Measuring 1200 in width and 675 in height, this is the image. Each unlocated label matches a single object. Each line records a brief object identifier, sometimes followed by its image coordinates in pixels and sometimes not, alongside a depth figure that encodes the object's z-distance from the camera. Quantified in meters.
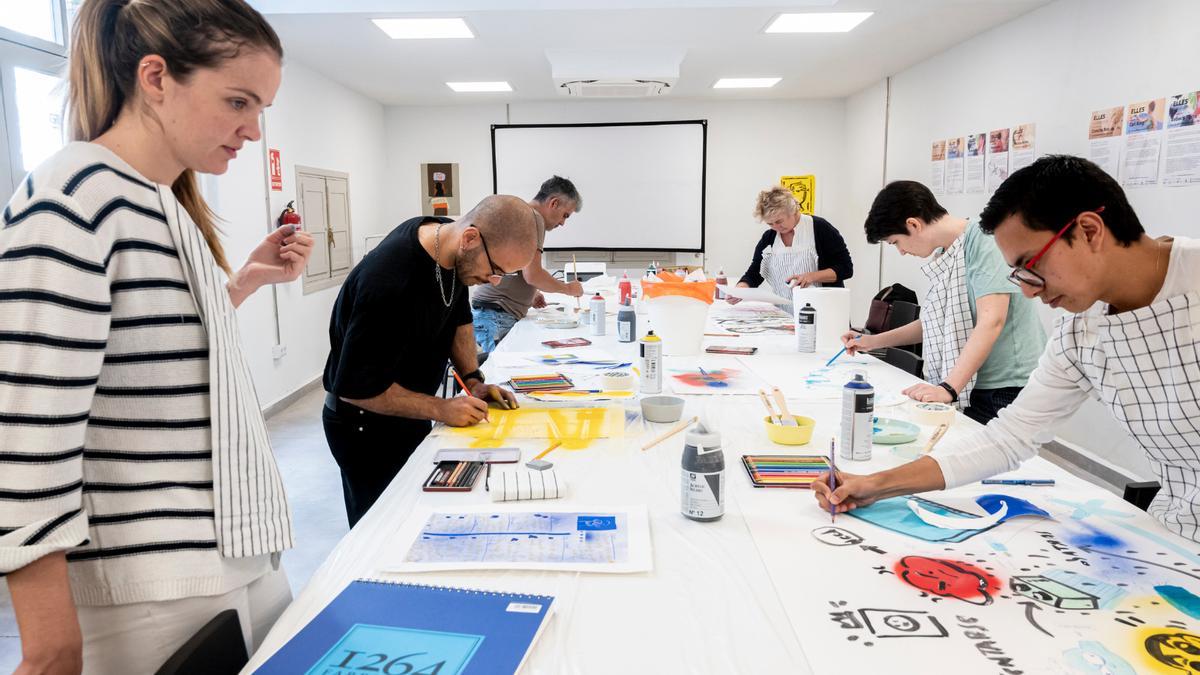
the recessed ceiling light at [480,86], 6.93
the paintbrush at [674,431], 1.88
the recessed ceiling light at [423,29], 4.67
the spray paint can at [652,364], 2.42
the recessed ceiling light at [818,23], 4.59
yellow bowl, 1.88
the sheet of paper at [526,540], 1.24
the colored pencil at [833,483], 1.44
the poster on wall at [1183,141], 3.27
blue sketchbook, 0.96
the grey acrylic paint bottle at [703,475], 1.40
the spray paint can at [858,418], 1.76
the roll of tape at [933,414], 2.05
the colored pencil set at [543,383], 2.48
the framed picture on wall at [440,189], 8.19
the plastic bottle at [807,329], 3.18
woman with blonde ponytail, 0.80
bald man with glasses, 1.87
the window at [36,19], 3.12
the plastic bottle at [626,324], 3.44
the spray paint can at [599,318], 3.71
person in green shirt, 2.38
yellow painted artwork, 1.95
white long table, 1.00
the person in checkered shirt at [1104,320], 1.35
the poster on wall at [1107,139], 3.77
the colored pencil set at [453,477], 1.59
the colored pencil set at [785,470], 1.62
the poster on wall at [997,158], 4.81
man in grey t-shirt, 4.11
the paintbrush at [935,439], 1.83
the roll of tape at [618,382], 2.48
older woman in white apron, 4.94
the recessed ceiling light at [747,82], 6.76
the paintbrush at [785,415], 1.92
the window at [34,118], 3.09
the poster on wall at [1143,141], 3.50
